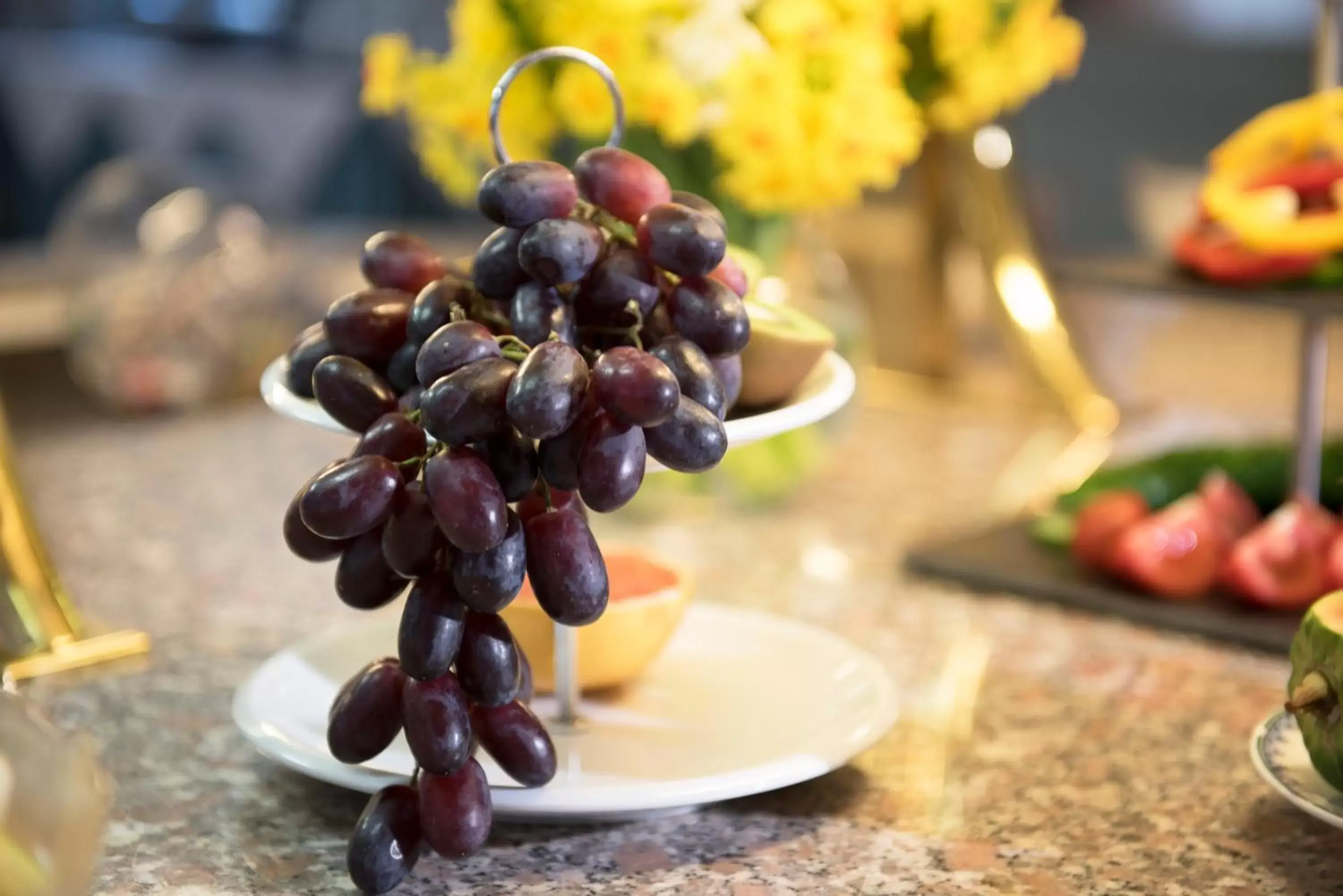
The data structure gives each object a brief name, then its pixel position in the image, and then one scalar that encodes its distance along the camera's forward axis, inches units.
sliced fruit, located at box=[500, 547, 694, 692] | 31.4
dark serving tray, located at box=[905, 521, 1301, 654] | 38.8
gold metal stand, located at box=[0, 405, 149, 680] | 36.9
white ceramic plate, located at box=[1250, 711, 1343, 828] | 26.0
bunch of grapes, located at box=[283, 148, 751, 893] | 23.2
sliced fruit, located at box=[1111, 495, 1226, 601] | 40.7
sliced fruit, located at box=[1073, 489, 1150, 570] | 42.1
